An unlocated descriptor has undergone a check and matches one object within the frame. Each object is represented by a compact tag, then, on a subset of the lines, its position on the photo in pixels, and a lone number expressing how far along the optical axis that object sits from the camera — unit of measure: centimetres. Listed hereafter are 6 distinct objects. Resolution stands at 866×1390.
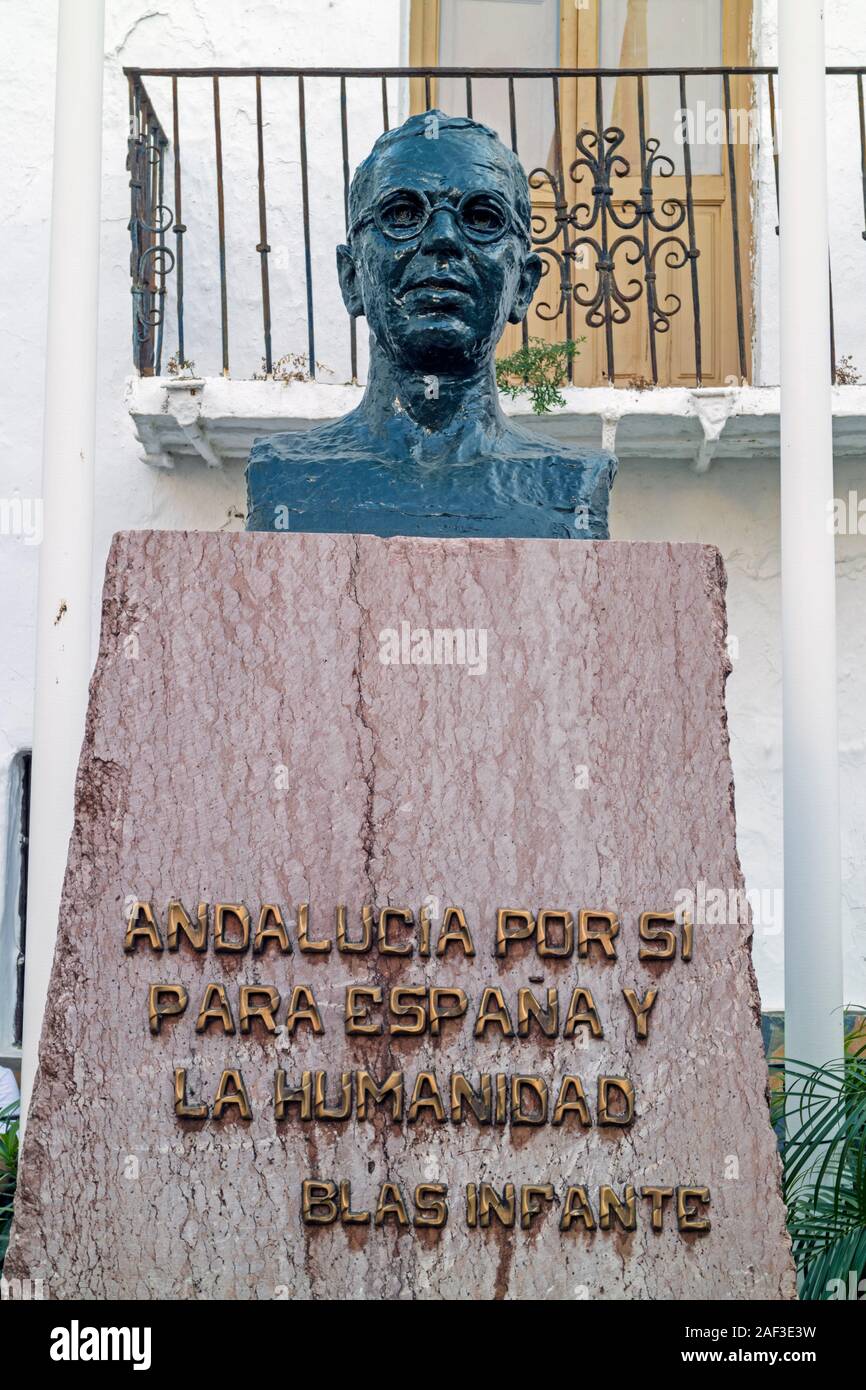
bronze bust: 353
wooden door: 769
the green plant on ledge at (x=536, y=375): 668
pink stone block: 285
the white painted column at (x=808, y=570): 465
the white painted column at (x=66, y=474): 480
